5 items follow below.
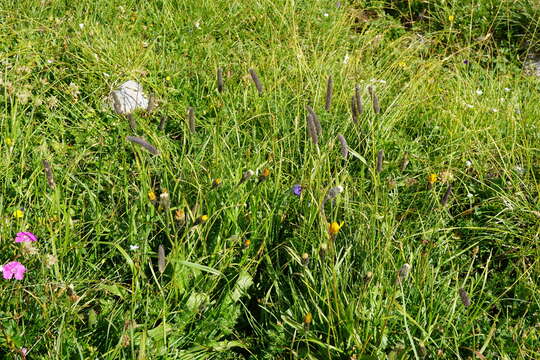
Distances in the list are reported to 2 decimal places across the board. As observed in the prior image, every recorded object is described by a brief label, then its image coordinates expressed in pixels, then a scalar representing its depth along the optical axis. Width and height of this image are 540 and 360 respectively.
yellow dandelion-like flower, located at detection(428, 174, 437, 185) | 2.50
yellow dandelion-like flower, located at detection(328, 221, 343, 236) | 2.01
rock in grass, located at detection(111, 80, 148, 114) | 3.16
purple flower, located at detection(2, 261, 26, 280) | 1.96
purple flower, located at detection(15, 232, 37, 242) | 2.08
